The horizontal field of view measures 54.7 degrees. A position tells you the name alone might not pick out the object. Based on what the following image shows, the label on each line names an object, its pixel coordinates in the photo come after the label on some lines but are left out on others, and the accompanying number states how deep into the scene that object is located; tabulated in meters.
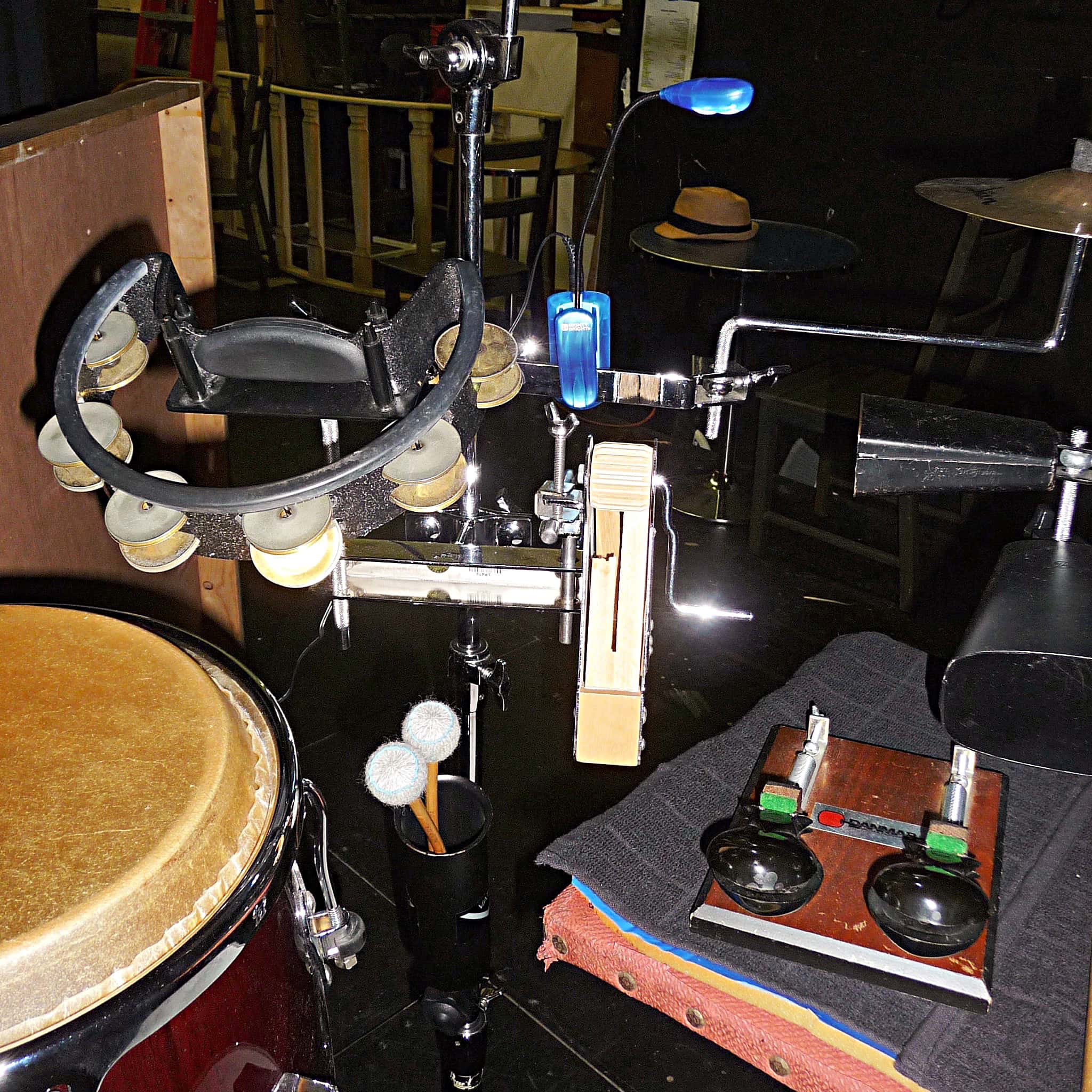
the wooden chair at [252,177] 5.01
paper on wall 3.65
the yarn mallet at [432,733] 1.06
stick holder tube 1.14
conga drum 0.74
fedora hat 3.10
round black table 2.93
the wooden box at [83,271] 1.44
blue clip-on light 1.08
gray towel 1.14
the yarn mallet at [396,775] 1.02
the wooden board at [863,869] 1.17
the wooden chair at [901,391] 2.84
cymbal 1.09
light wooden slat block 0.97
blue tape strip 1.17
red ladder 5.75
